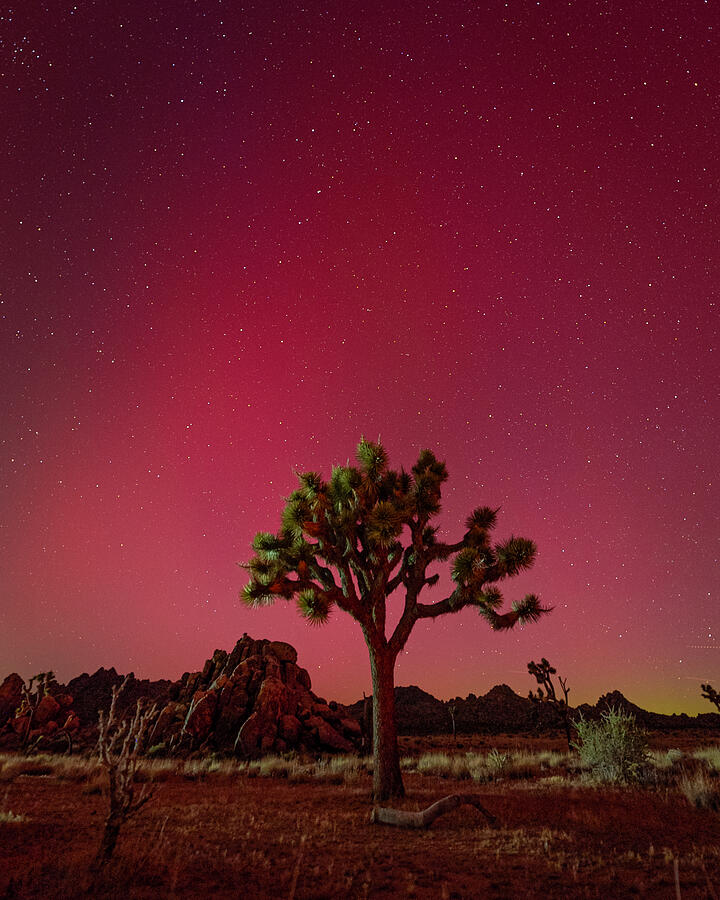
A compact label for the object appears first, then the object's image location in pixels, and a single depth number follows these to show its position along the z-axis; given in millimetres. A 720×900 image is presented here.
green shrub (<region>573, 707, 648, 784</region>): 12469
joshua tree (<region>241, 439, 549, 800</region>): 11914
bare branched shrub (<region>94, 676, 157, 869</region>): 5473
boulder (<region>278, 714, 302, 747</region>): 25062
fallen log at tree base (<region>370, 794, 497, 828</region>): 7605
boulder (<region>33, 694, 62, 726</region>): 40094
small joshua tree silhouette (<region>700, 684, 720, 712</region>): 30812
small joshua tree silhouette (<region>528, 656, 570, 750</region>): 28578
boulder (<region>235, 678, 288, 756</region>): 24073
